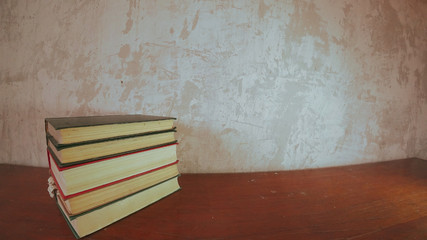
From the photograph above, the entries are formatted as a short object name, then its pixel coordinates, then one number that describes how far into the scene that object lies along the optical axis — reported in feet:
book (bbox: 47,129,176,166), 1.17
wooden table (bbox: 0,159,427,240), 1.30
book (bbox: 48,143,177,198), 1.18
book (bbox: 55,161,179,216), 1.19
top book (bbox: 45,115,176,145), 1.18
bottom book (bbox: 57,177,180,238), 1.20
